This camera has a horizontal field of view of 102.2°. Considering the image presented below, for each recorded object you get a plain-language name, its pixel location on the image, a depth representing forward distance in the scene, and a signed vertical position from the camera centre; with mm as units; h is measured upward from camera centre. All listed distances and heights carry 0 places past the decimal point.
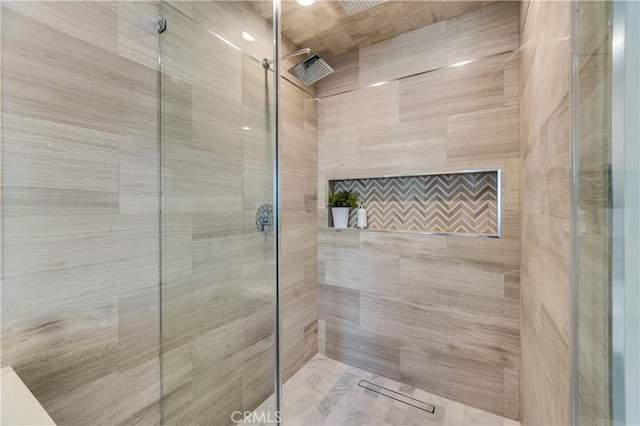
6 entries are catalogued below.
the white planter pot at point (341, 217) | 1911 -50
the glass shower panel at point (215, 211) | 1016 -2
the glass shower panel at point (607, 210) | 383 +0
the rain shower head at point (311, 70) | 1607 +922
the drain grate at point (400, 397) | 1511 -1155
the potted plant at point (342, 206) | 1912 +32
